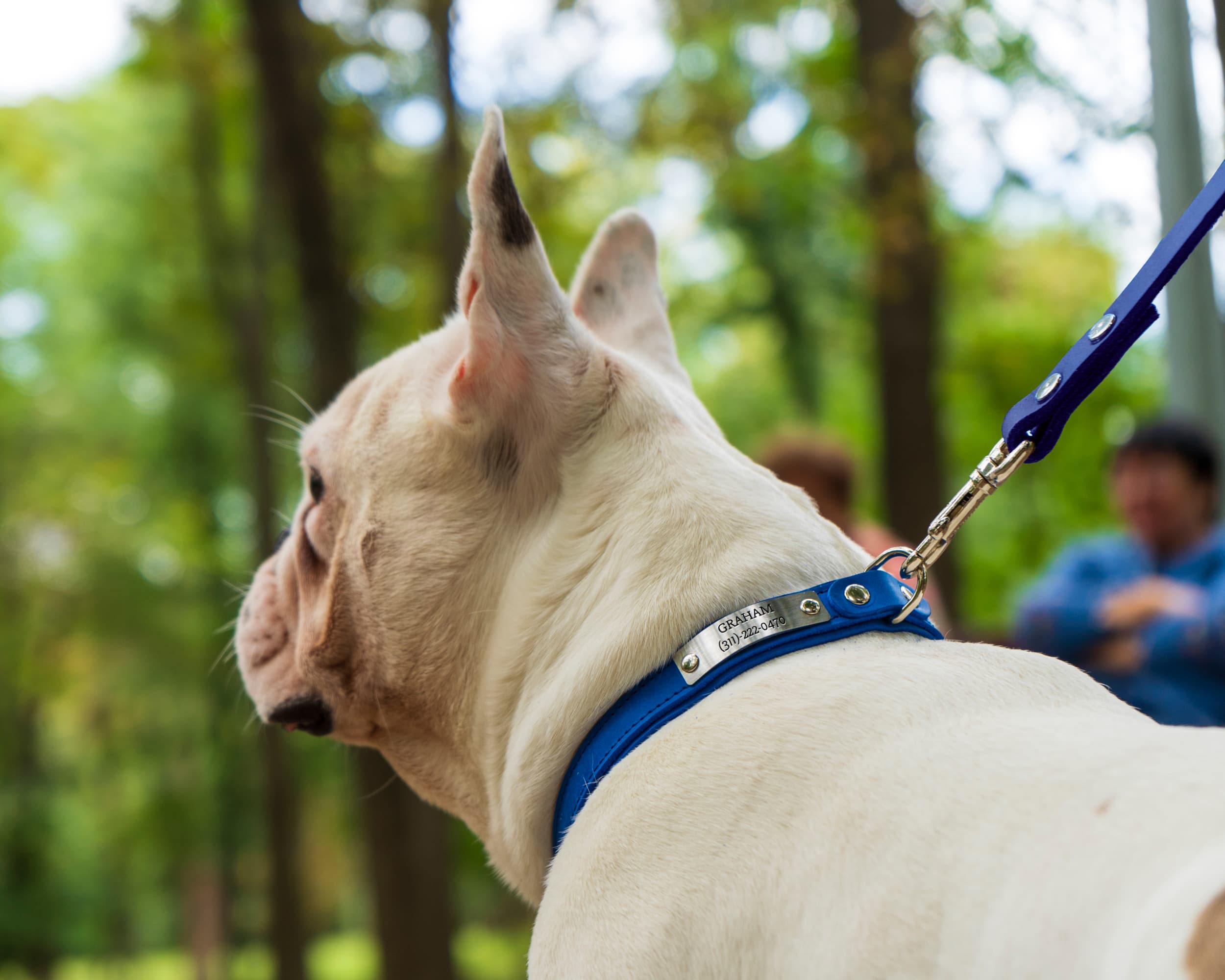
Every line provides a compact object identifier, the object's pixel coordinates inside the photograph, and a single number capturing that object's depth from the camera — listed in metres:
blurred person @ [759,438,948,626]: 5.86
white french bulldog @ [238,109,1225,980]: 1.20
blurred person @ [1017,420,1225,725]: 4.57
